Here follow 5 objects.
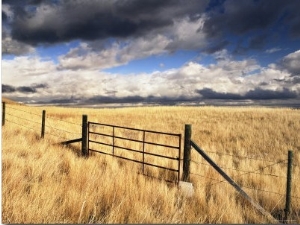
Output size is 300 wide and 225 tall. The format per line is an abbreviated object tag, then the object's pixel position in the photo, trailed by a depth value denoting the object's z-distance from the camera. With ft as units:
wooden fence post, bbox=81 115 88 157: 38.11
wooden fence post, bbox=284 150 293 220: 22.06
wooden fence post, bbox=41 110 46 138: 48.24
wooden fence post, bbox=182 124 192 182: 27.94
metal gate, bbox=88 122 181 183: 32.70
